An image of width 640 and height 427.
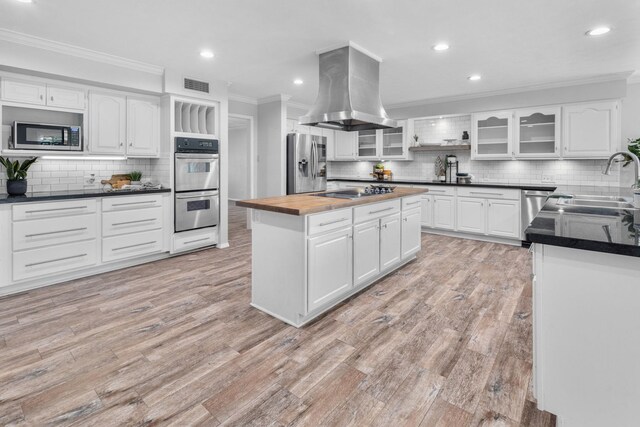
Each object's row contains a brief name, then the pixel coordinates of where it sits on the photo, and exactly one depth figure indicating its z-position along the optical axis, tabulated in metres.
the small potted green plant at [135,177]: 4.50
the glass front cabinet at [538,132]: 5.07
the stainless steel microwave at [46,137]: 3.46
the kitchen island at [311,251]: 2.57
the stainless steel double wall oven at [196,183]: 4.54
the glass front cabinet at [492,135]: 5.49
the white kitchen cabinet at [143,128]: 4.27
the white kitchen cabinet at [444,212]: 5.76
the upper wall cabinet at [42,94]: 3.39
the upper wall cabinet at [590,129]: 4.68
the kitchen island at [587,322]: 1.30
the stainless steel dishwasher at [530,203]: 4.94
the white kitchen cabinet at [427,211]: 6.00
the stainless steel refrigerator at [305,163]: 6.24
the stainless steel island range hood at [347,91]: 3.47
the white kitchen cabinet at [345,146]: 7.33
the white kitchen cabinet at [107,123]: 3.95
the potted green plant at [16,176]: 3.41
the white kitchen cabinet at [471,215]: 5.45
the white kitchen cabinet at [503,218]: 5.14
